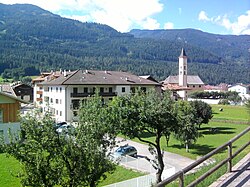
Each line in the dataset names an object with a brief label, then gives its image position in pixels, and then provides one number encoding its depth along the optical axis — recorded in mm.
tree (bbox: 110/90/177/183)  10818
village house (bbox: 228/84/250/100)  85042
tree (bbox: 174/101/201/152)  18227
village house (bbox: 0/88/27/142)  18209
